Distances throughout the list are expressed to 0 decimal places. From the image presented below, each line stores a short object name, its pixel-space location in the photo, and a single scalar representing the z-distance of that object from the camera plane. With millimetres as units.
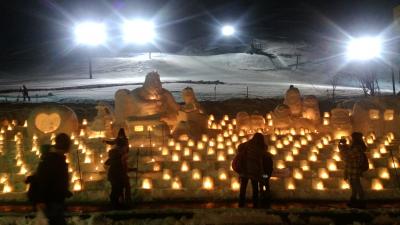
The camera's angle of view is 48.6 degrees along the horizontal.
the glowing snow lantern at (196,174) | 10090
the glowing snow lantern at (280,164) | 10836
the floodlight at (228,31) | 60562
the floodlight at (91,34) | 39094
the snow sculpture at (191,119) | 13820
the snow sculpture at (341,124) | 14078
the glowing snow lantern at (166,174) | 10339
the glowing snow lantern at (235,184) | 9702
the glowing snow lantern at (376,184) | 9719
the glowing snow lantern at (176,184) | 9839
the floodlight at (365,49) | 37122
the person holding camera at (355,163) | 8625
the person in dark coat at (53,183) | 5562
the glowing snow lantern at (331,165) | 10750
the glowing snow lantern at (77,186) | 9930
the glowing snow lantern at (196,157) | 11477
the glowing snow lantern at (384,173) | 10172
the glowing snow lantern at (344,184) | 9703
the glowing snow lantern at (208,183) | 9898
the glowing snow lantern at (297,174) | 10310
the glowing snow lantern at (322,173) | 10290
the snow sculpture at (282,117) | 14852
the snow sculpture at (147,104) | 14469
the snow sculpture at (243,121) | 14945
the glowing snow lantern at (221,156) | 11469
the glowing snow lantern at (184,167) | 10750
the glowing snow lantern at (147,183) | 9859
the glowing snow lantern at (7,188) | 9975
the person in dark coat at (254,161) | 8211
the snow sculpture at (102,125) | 13789
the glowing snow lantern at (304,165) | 10712
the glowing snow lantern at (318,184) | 9794
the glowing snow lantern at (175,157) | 11211
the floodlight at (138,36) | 53531
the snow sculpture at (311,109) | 15438
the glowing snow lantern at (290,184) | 9703
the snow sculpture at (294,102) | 15562
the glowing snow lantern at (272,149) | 11984
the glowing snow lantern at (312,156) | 11462
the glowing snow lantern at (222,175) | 10111
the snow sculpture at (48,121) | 14125
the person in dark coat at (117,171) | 8289
